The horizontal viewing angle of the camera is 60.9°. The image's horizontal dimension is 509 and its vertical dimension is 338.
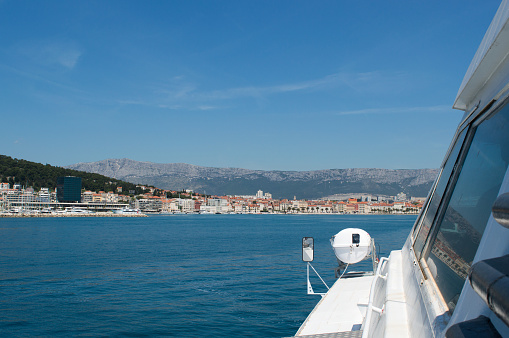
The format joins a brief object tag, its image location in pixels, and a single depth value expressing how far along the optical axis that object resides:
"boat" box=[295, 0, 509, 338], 0.82
